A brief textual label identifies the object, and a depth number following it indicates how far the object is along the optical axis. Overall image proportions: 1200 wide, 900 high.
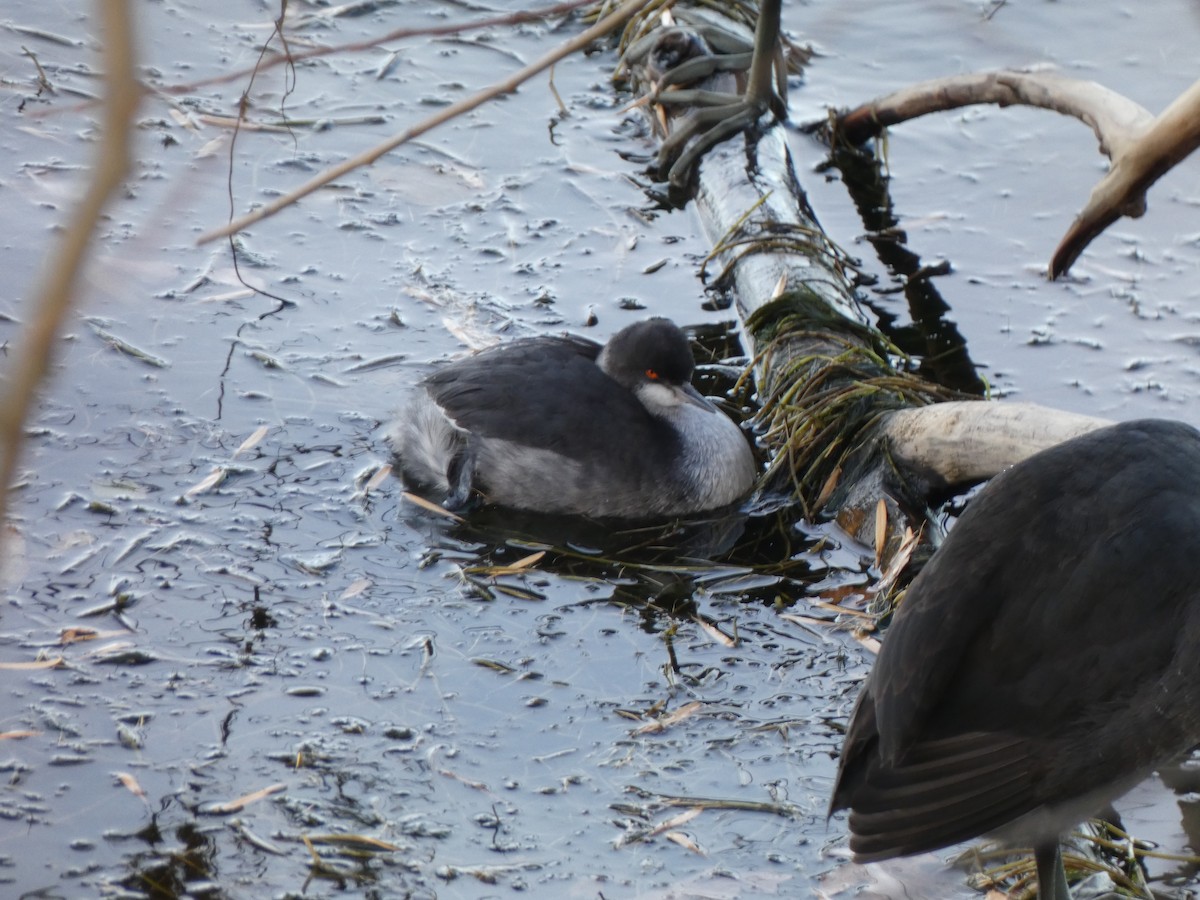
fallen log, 10.67
